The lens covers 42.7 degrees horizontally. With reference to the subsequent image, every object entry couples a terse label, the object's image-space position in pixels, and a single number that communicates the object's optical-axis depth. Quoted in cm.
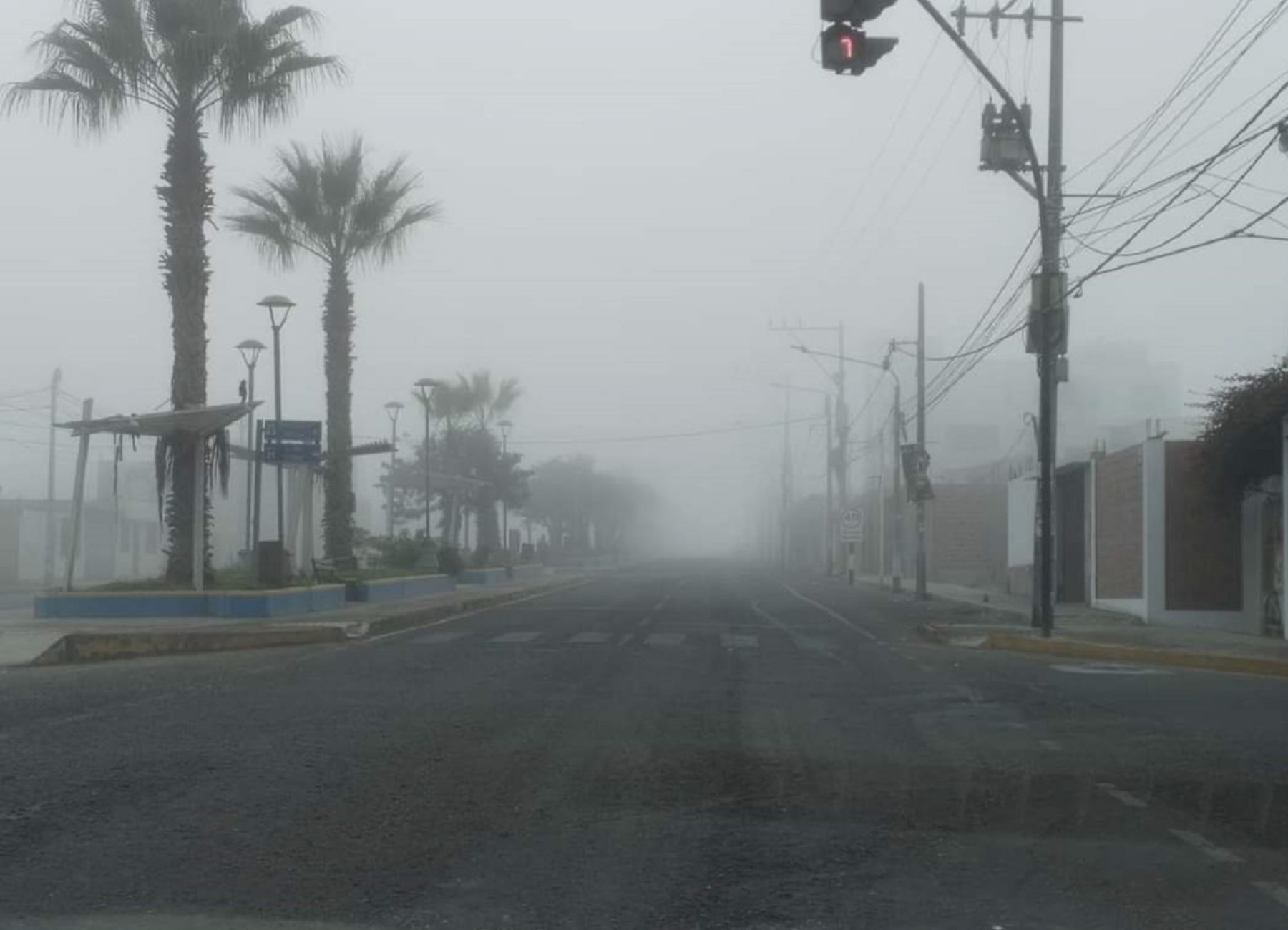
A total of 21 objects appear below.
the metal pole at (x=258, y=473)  3319
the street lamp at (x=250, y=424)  3422
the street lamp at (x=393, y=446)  4078
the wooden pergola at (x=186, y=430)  2650
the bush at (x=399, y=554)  4619
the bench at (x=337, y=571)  3562
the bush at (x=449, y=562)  4959
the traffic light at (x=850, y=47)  1360
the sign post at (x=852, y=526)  6269
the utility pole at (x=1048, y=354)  2580
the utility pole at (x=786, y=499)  10719
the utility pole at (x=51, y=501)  5653
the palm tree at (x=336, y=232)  3903
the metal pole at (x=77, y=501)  2773
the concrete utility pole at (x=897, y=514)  5347
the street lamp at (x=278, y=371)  3322
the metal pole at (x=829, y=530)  7975
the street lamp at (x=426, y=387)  4719
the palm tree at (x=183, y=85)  2880
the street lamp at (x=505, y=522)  7567
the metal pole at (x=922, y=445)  4725
